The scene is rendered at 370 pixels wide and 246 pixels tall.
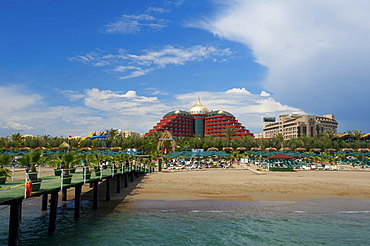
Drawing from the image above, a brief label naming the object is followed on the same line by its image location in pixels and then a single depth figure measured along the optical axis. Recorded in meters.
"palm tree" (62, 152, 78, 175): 18.72
